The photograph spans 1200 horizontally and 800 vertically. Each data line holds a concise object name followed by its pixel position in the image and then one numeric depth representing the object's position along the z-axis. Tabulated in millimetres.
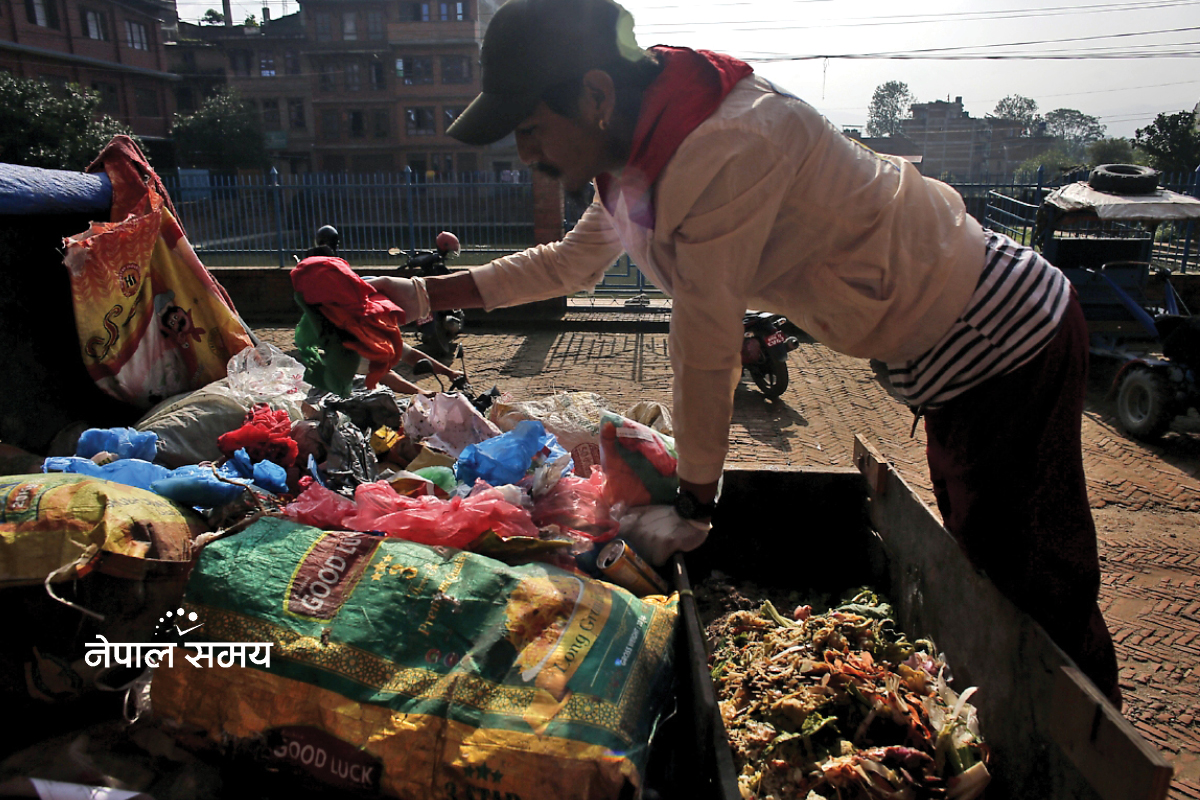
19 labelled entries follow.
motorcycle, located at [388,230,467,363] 8102
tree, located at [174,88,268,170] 35094
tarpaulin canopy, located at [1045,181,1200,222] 6141
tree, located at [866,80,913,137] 91219
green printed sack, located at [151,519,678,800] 1381
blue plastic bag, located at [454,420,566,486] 2346
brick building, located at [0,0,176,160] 29141
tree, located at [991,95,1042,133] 91294
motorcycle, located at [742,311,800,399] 6411
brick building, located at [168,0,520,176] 42125
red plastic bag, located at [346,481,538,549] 1863
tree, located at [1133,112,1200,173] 20328
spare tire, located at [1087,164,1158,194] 6602
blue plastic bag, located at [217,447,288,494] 2236
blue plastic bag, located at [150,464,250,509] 1867
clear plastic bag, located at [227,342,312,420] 3147
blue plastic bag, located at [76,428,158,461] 2398
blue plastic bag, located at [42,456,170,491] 2070
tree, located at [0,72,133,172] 20203
